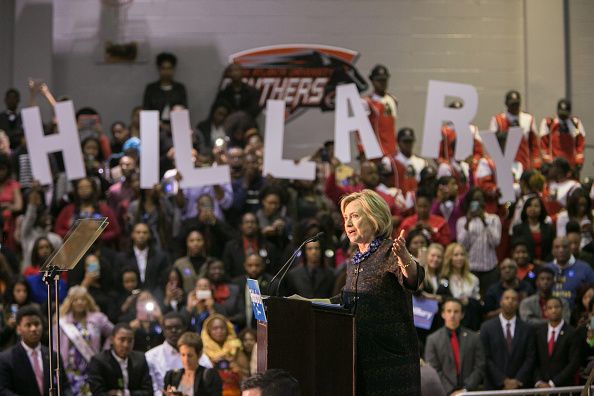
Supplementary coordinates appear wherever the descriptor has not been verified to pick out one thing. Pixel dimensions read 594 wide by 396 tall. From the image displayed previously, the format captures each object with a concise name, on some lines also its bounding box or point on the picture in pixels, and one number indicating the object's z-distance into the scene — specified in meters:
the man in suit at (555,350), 16.88
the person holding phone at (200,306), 17.21
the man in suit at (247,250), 19.05
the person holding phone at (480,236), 19.54
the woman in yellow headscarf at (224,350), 16.19
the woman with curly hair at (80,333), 16.33
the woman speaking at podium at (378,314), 8.85
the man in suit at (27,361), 15.59
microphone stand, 8.57
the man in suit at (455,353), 16.57
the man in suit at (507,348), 17.00
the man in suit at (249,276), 18.06
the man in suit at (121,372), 15.53
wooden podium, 8.70
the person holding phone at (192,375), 14.67
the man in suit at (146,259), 18.58
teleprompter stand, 9.85
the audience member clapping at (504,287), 18.29
